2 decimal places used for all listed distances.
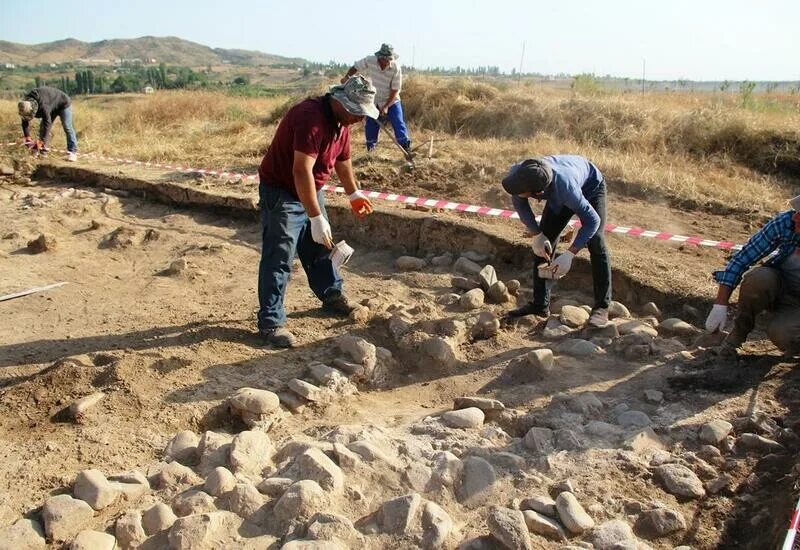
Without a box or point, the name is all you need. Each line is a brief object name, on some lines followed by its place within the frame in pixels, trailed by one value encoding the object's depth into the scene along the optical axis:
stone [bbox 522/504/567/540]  2.40
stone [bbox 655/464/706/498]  2.70
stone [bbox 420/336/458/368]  3.98
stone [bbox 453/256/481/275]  5.38
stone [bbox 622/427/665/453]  2.93
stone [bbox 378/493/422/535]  2.37
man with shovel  8.38
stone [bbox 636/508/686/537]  2.49
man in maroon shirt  3.68
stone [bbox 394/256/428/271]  5.61
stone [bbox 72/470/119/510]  2.56
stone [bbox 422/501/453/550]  2.32
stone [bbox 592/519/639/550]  2.33
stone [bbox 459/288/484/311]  4.69
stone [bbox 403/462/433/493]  2.64
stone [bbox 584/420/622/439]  3.04
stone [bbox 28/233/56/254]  6.04
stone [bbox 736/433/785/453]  2.97
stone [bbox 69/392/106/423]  3.24
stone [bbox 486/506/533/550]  2.29
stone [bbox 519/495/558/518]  2.51
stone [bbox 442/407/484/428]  3.12
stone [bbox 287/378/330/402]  3.49
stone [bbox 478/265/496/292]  4.94
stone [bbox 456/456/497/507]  2.61
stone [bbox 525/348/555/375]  3.77
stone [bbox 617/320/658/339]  4.16
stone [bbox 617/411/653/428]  3.15
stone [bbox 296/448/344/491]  2.58
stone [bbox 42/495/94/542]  2.43
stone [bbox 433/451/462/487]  2.66
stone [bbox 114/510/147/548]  2.39
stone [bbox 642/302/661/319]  4.68
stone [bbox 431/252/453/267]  5.64
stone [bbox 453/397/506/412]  3.27
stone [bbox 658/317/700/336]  4.25
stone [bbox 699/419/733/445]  3.02
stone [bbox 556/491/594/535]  2.43
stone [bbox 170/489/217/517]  2.51
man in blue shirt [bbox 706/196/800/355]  3.53
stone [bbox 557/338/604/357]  4.00
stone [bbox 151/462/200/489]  2.71
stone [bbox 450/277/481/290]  5.04
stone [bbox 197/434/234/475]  2.84
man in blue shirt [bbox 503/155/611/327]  3.66
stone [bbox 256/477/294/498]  2.59
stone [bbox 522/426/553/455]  2.91
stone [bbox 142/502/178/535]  2.43
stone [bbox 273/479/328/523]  2.44
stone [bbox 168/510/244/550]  2.30
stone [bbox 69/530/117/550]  2.32
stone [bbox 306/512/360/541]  2.32
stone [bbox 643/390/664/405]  3.38
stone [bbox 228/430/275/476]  2.77
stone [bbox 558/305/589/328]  4.37
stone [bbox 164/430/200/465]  2.95
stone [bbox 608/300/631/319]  4.59
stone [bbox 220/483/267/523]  2.49
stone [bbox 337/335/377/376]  3.85
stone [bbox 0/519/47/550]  2.33
